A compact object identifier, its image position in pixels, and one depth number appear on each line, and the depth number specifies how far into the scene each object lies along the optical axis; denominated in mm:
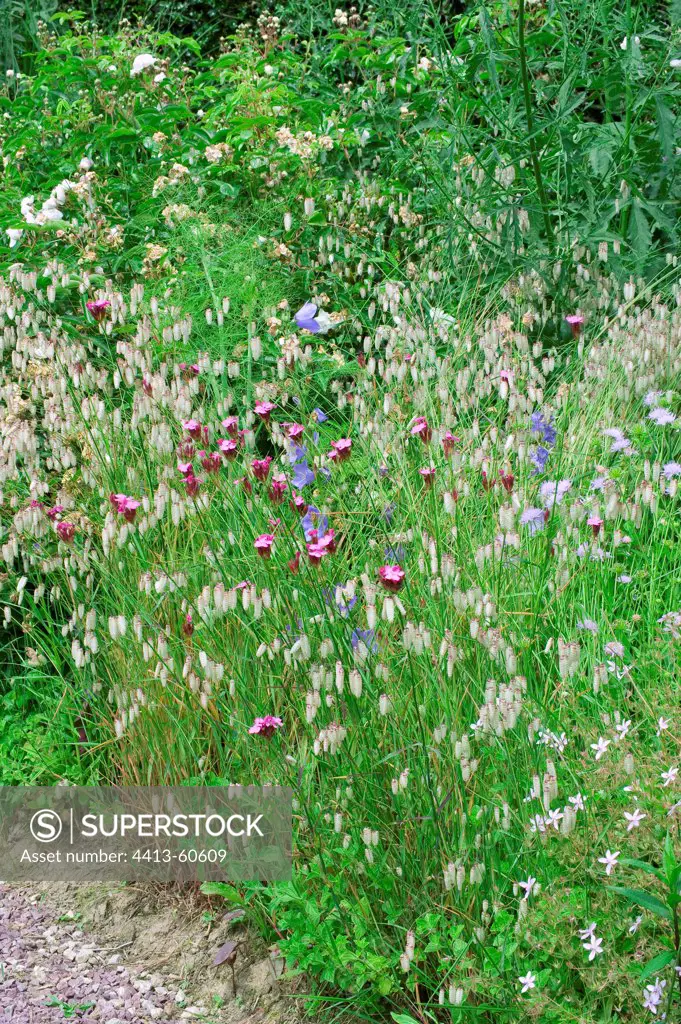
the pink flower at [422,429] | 2686
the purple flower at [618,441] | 3234
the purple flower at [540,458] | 3223
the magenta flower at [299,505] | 2690
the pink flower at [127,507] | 2836
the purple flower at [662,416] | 3305
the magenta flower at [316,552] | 2281
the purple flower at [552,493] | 2970
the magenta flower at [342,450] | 2623
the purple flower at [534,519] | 2877
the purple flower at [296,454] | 2697
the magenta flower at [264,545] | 2400
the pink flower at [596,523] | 2594
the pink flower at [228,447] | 2643
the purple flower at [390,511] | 3023
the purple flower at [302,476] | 2975
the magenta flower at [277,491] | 2602
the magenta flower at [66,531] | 2961
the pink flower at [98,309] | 3383
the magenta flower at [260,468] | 2713
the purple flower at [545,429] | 3289
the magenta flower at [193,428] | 2826
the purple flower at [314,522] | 2600
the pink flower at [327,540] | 2261
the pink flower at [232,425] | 2885
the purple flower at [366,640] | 2336
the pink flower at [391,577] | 2240
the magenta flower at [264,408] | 2854
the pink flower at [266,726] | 2402
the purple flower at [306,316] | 3809
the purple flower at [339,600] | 2496
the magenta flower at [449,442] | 2791
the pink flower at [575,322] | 3625
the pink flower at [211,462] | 2727
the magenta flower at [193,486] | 2822
